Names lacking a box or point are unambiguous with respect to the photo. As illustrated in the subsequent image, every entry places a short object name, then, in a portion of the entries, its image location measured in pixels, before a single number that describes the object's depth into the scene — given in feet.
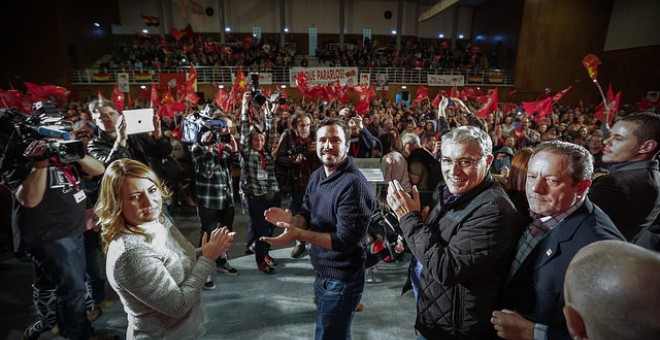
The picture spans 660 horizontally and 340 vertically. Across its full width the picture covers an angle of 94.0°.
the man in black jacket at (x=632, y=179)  6.13
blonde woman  4.32
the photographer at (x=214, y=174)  10.70
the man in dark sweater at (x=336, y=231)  5.94
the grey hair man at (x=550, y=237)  4.08
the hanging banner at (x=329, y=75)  36.27
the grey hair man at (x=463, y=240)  4.52
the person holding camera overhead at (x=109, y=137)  9.22
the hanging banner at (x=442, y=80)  56.65
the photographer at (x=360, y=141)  16.92
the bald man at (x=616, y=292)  2.18
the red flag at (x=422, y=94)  36.50
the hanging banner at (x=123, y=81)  52.97
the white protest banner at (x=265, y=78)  55.31
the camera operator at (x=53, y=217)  6.76
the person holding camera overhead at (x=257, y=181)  12.01
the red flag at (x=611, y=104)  22.61
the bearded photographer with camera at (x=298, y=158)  14.17
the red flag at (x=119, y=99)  22.07
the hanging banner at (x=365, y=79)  39.06
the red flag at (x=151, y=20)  66.05
